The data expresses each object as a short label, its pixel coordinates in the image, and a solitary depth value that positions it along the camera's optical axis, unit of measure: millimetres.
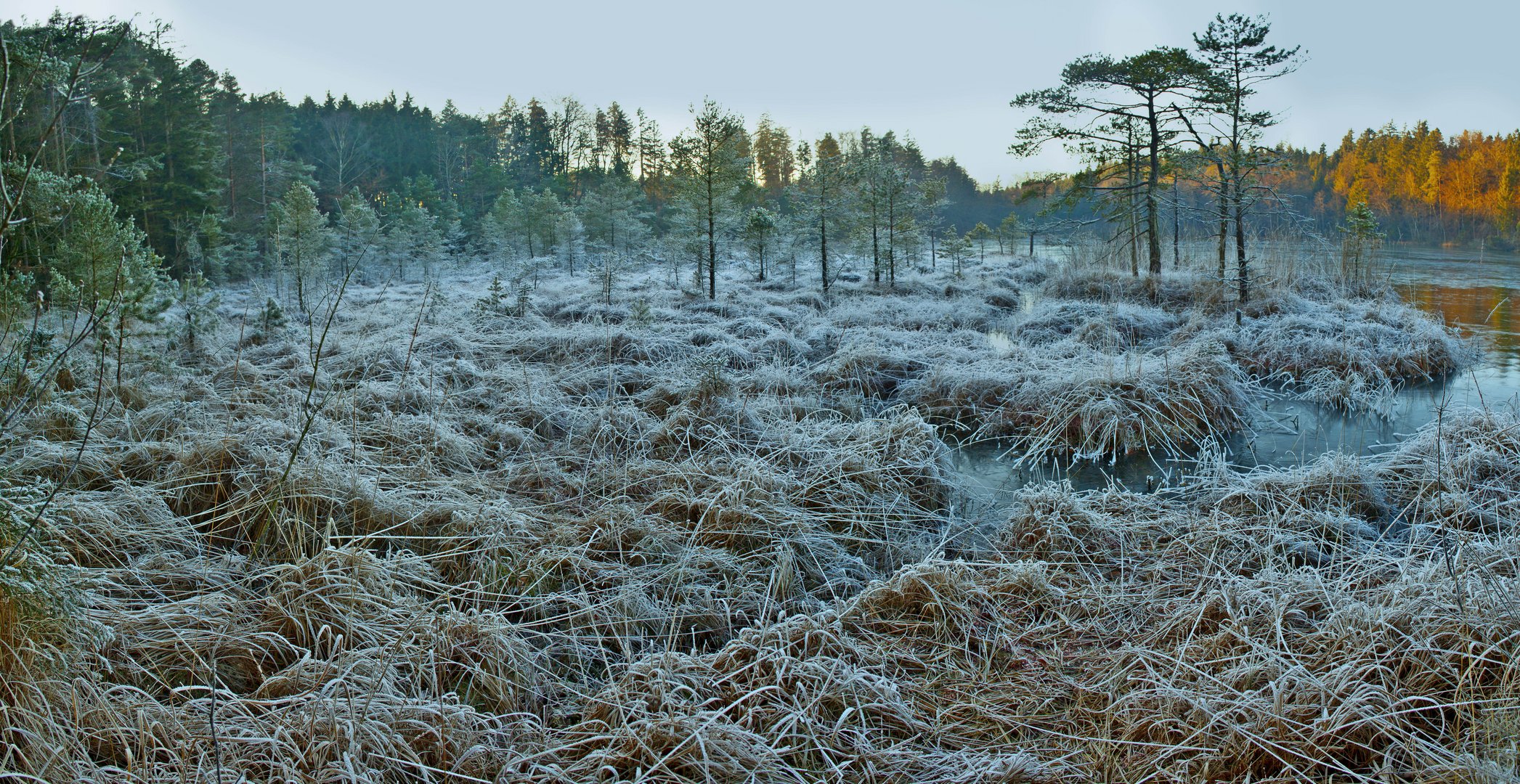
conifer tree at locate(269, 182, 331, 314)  13430
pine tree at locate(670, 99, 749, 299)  13844
